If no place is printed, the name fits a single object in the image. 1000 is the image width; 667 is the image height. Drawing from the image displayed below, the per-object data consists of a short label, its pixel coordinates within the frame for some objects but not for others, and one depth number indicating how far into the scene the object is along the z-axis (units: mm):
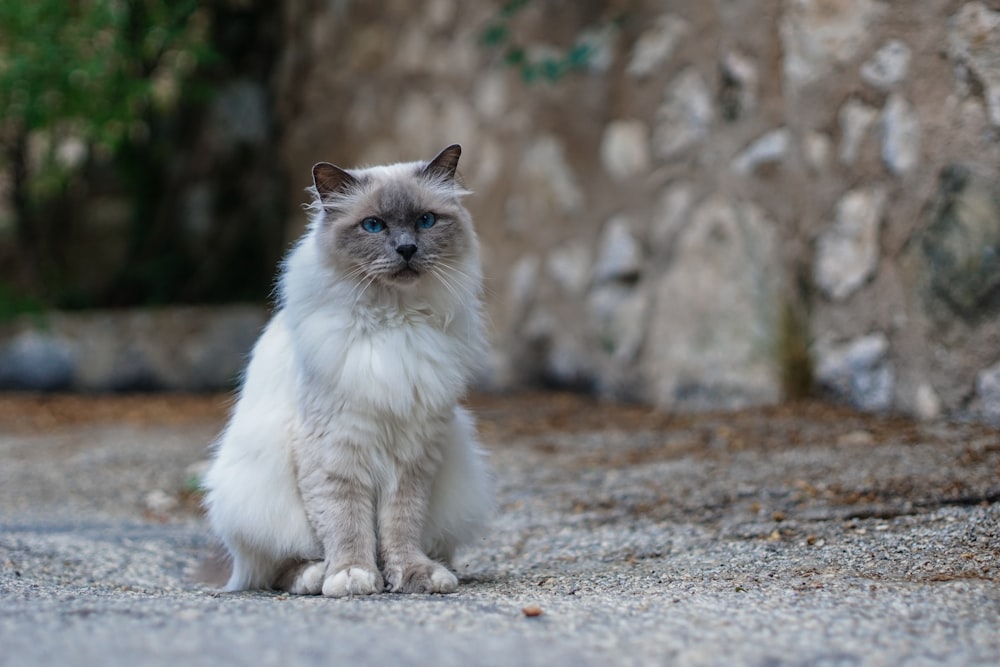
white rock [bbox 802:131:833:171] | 4453
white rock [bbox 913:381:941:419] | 3938
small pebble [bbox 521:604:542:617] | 2142
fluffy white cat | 2697
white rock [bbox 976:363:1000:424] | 3709
